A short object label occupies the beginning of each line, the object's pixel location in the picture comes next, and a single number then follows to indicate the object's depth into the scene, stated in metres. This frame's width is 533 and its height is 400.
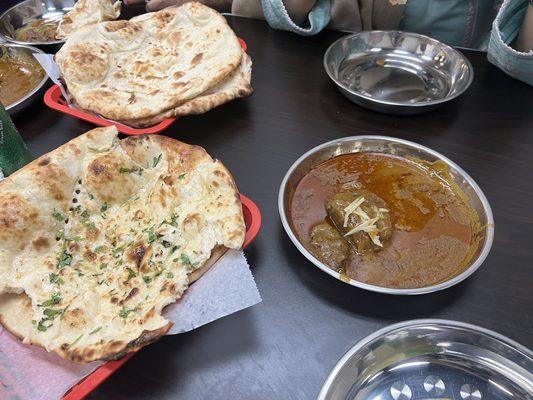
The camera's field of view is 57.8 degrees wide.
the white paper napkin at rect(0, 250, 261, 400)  0.34
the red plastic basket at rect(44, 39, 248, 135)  0.54
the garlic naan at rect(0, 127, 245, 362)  0.36
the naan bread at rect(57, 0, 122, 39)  0.74
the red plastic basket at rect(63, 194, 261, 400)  0.34
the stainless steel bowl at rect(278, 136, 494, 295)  0.39
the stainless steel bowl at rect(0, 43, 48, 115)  0.59
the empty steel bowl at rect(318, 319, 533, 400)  0.36
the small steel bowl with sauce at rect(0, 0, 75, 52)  0.73
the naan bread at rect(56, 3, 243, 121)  0.56
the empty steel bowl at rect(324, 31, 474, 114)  0.61
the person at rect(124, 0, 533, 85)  0.66
